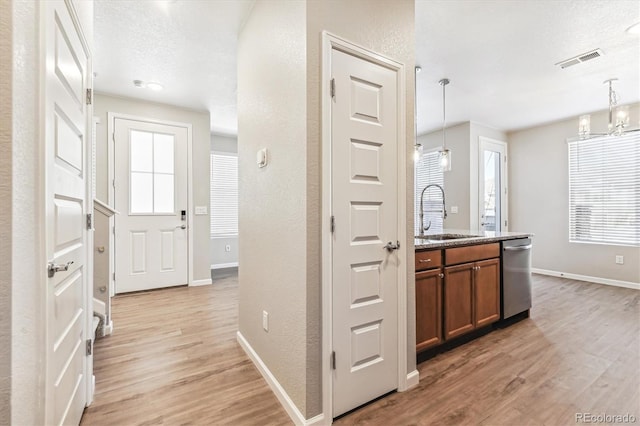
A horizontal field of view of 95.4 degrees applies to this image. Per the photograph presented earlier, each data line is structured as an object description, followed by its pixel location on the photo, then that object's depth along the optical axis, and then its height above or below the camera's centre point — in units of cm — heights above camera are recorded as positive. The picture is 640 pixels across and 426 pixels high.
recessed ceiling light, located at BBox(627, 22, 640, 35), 240 +155
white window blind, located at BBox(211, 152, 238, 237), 581 +39
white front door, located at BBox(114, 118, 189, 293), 399 +12
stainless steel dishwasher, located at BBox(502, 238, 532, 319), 284 -65
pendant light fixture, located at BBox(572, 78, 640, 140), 304 +99
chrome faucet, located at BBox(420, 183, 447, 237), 293 -16
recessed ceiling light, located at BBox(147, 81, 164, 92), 350 +155
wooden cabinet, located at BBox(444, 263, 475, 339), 231 -71
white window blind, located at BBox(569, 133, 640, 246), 421 +35
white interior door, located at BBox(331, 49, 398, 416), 159 -9
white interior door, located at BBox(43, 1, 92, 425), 111 +1
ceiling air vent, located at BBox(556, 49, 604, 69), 281 +156
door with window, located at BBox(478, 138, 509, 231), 519 +51
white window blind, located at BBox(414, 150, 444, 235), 565 +56
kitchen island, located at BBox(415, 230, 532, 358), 216 -63
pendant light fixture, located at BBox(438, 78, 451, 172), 327 +65
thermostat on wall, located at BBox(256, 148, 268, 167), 196 +38
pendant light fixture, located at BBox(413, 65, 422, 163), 301 +69
